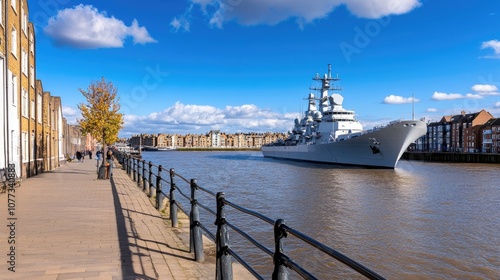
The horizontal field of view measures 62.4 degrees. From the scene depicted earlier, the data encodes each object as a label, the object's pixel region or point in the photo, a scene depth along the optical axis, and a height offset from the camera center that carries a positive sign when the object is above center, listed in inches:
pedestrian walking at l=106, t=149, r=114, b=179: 807.8 -60.4
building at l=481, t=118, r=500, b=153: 3767.2 +45.8
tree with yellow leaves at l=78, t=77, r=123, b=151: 1028.5 +67.7
